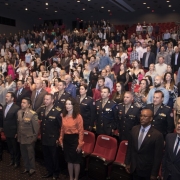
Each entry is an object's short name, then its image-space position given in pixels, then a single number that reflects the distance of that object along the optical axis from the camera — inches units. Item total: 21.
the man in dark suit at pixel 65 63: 376.5
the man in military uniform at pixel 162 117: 144.8
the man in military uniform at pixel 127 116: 156.5
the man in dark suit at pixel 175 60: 307.9
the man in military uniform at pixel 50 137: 158.7
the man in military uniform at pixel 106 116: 171.0
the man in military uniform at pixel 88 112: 180.9
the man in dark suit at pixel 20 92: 227.6
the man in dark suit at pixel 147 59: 325.1
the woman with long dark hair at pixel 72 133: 145.3
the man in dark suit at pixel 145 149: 116.3
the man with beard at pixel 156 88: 180.7
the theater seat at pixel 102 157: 150.6
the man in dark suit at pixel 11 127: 174.9
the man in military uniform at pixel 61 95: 202.5
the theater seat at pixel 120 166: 142.1
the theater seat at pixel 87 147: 160.6
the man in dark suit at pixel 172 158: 108.9
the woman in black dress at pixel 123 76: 271.7
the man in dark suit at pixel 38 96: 209.2
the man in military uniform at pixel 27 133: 163.9
